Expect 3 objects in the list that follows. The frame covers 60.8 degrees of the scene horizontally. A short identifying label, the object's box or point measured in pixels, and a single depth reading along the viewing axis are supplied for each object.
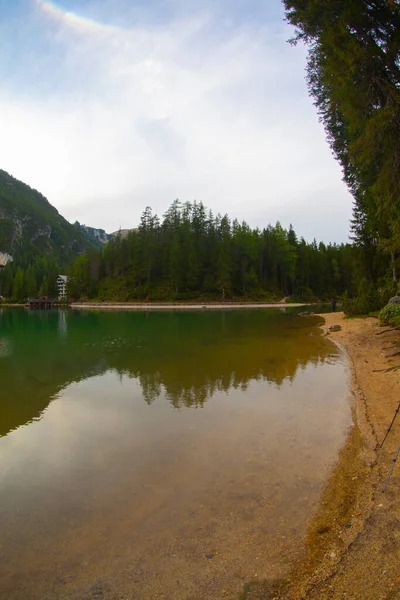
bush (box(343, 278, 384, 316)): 36.88
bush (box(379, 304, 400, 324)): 25.83
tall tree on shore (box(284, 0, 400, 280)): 11.38
